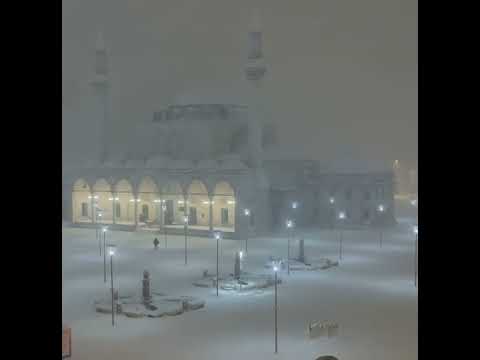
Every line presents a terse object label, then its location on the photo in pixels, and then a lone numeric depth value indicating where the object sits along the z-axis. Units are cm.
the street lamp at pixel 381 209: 5903
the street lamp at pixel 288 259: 3356
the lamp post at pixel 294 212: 5672
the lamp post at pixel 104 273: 3070
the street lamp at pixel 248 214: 5016
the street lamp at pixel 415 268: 3036
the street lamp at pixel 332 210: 5966
